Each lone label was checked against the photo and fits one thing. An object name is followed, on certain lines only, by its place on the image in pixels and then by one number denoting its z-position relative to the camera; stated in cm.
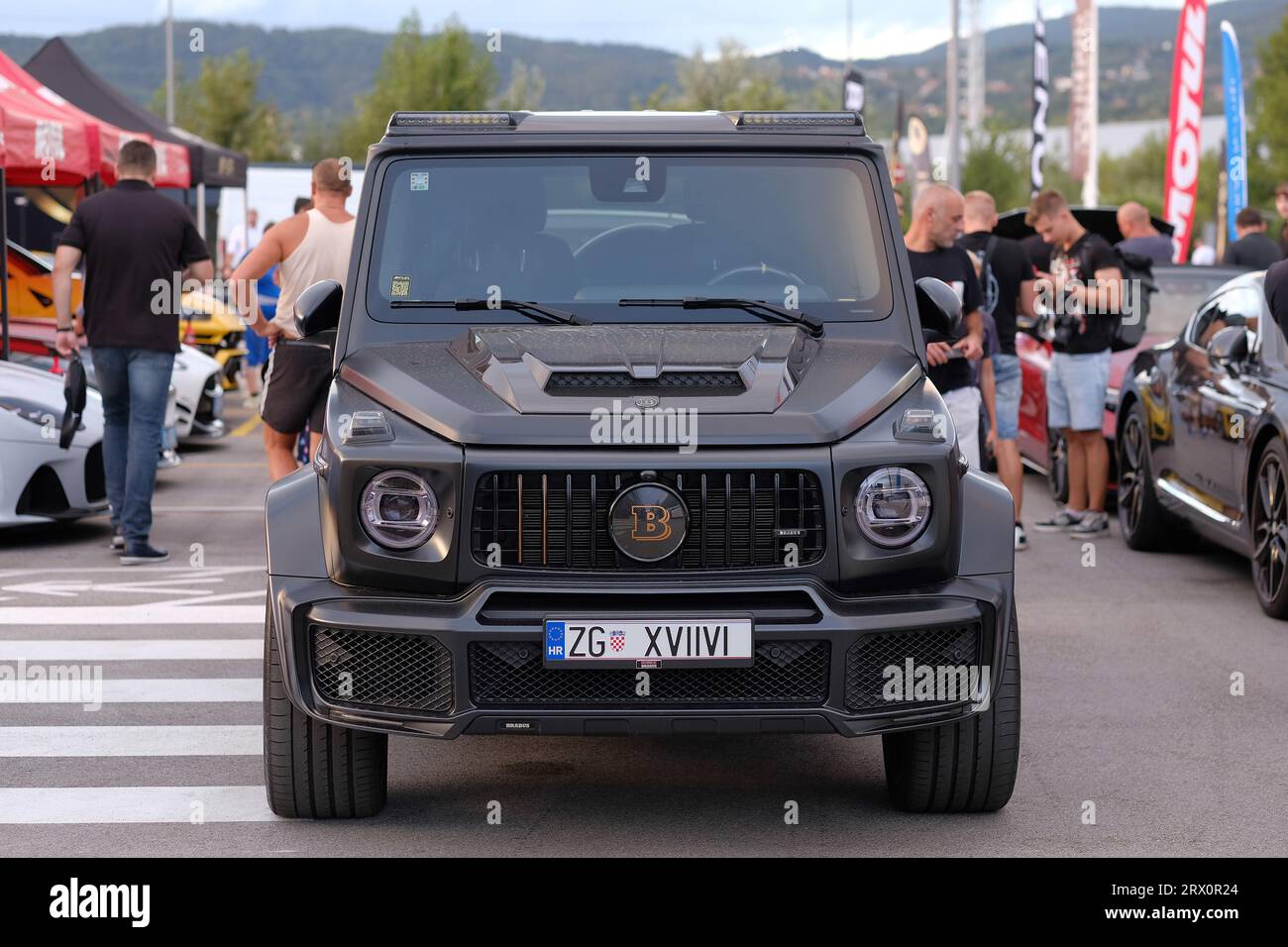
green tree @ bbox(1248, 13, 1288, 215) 5172
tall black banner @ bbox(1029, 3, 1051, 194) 3191
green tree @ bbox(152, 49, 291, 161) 6756
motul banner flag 2253
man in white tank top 843
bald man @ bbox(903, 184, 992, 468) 948
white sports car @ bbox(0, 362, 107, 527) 1031
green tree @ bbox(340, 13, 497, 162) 6644
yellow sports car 1520
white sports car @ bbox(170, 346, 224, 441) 1545
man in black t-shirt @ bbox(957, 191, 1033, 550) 1100
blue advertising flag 2300
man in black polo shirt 991
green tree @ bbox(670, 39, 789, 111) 8606
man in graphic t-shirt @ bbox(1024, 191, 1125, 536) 1124
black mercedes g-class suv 475
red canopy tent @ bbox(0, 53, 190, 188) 1553
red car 1275
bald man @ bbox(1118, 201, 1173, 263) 1484
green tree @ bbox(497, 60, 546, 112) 8600
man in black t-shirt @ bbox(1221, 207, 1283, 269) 1638
